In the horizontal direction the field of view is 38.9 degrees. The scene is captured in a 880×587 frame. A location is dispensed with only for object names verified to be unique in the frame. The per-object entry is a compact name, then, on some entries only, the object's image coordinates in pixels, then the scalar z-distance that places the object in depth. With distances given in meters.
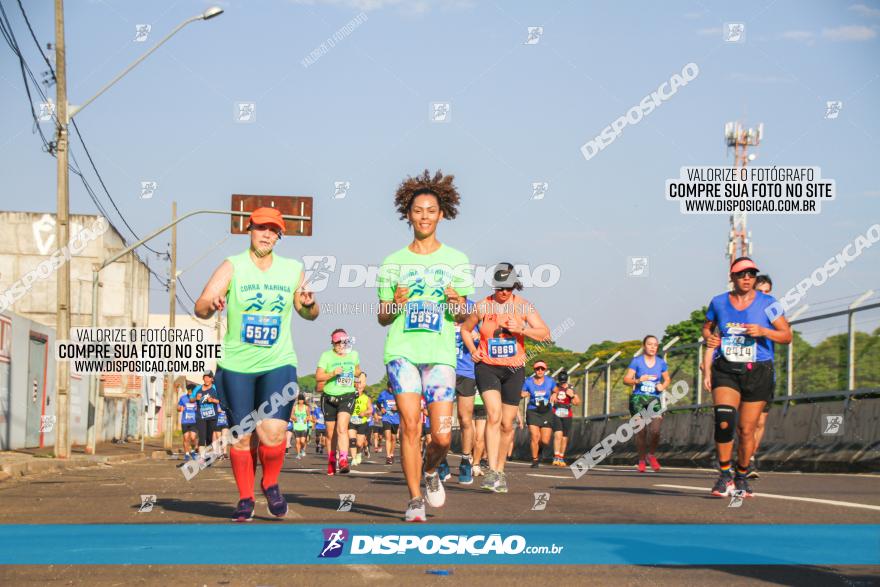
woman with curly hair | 8.16
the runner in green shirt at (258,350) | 8.27
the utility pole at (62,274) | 23.58
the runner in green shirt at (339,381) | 17.03
